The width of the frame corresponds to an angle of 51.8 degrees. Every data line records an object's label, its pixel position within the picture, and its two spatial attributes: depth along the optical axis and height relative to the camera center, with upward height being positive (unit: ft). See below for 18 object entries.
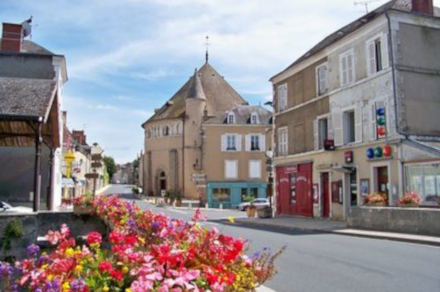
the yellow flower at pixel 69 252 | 10.18 -1.37
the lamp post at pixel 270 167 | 87.88 +4.88
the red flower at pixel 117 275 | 8.99 -1.65
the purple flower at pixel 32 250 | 10.81 -1.39
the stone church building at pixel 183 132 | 183.21 +25.25
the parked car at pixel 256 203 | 127.34 -3.33
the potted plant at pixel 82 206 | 35.19 -1.12
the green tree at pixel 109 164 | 397.80 +24.40
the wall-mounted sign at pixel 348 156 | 69.51 +5.28
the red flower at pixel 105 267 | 9.12 -1.52
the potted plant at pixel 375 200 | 56.49 -1.17
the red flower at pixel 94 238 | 11.46 -1.18
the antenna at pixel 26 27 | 89.33 +32.74
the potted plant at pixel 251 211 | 90.12 -3.95
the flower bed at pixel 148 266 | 8.75 -1.60
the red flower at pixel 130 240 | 11.10 -1.21
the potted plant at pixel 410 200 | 51.03 -1.08
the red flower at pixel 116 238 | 11.35 -1.17
